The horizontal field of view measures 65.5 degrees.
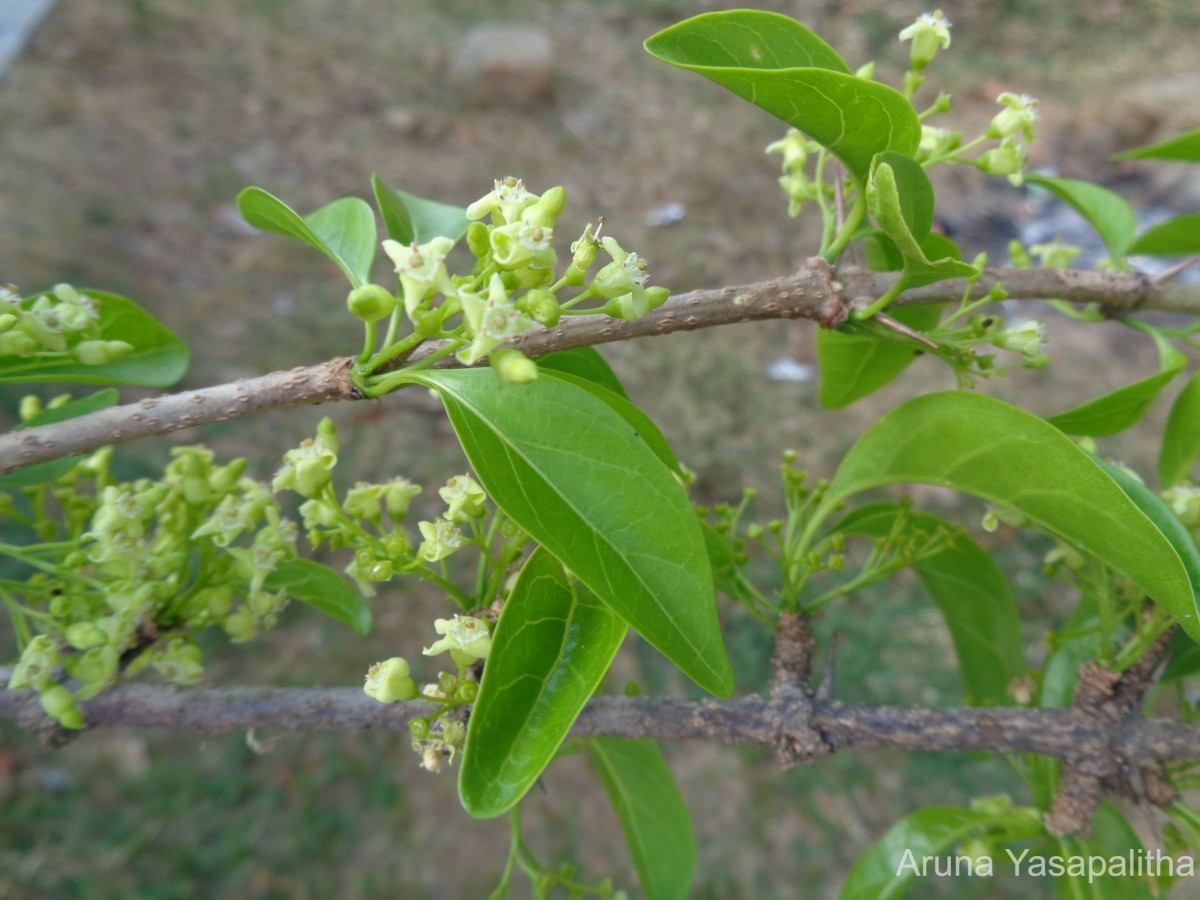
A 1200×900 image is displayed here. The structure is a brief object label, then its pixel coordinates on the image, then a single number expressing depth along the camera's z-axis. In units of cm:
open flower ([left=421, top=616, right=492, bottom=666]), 10
